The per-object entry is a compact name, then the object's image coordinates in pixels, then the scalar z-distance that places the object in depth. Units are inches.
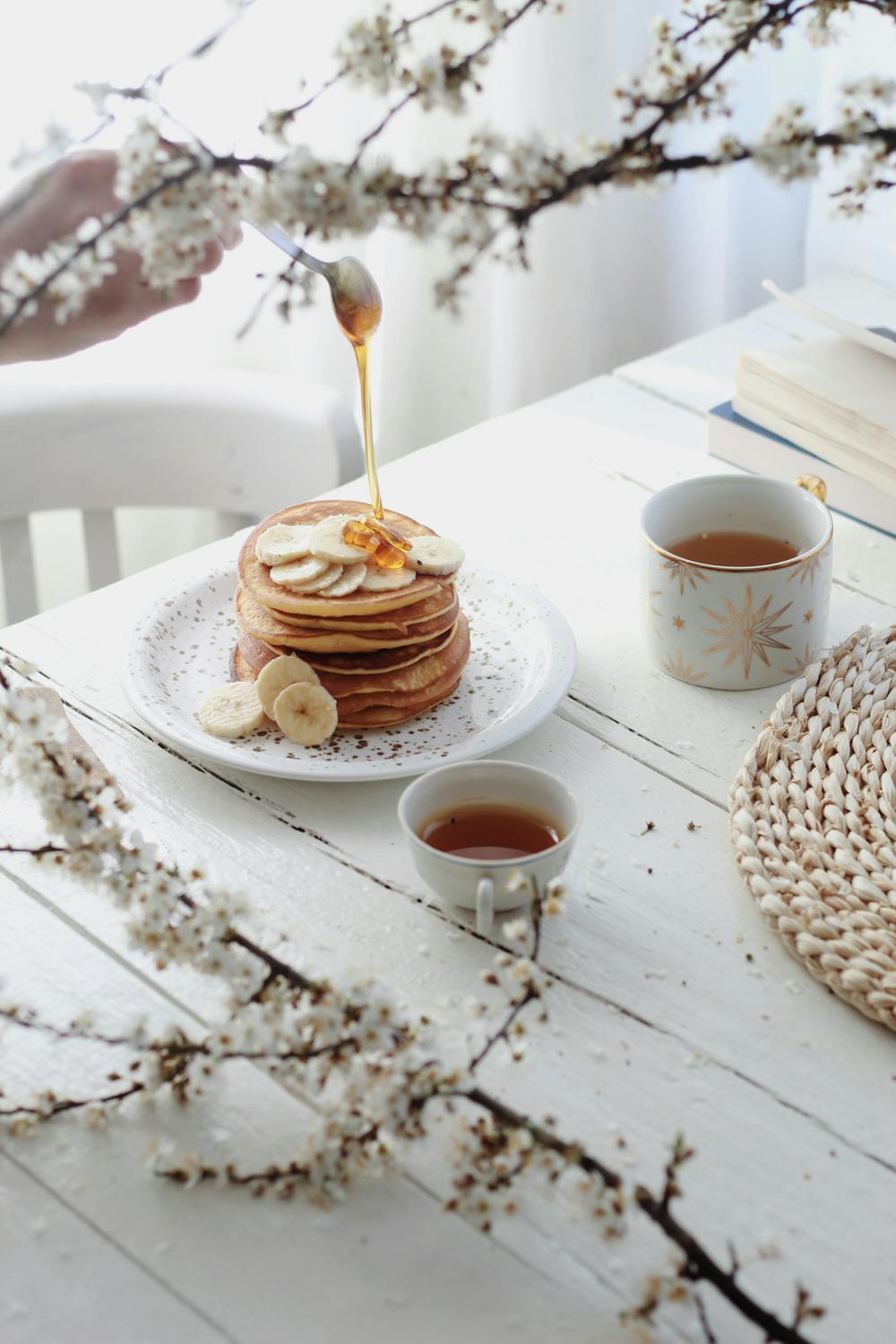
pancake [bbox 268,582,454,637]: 37.1
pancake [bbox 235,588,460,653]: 37.3
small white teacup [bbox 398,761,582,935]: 31.1
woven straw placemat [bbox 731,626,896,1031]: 30.4
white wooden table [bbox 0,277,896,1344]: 24.7
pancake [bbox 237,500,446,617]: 36.6
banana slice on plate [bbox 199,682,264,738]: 37.4
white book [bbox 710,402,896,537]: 48.1
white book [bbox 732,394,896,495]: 47.0
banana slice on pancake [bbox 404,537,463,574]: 38.1
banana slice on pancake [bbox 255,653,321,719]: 37.1
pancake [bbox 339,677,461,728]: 38.1
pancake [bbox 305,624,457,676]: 37.7
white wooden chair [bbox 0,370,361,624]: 57.3
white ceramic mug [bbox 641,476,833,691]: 38.7
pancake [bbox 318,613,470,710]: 37.7
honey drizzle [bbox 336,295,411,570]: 37.4
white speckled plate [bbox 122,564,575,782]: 36.3
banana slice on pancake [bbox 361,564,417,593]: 37.4
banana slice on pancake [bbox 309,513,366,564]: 37.8
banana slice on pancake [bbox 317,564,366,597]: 37.1
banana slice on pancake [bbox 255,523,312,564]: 38.6
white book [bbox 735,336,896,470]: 46.5
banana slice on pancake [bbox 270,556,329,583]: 37.4
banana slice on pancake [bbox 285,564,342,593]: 37.2
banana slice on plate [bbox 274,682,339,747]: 36.9
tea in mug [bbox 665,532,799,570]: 41.7
